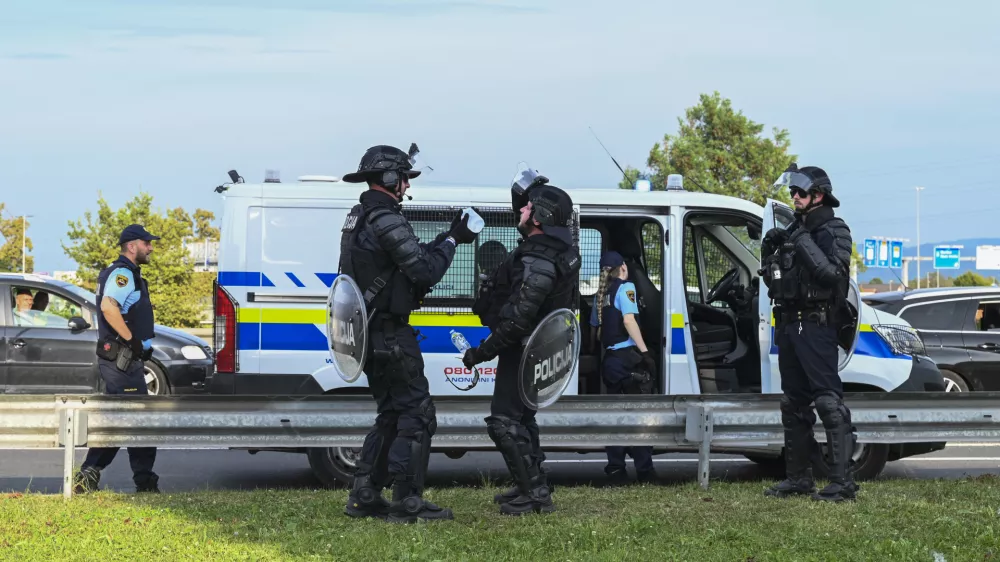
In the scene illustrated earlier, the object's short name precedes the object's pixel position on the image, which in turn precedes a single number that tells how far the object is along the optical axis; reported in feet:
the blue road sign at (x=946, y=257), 203.51
